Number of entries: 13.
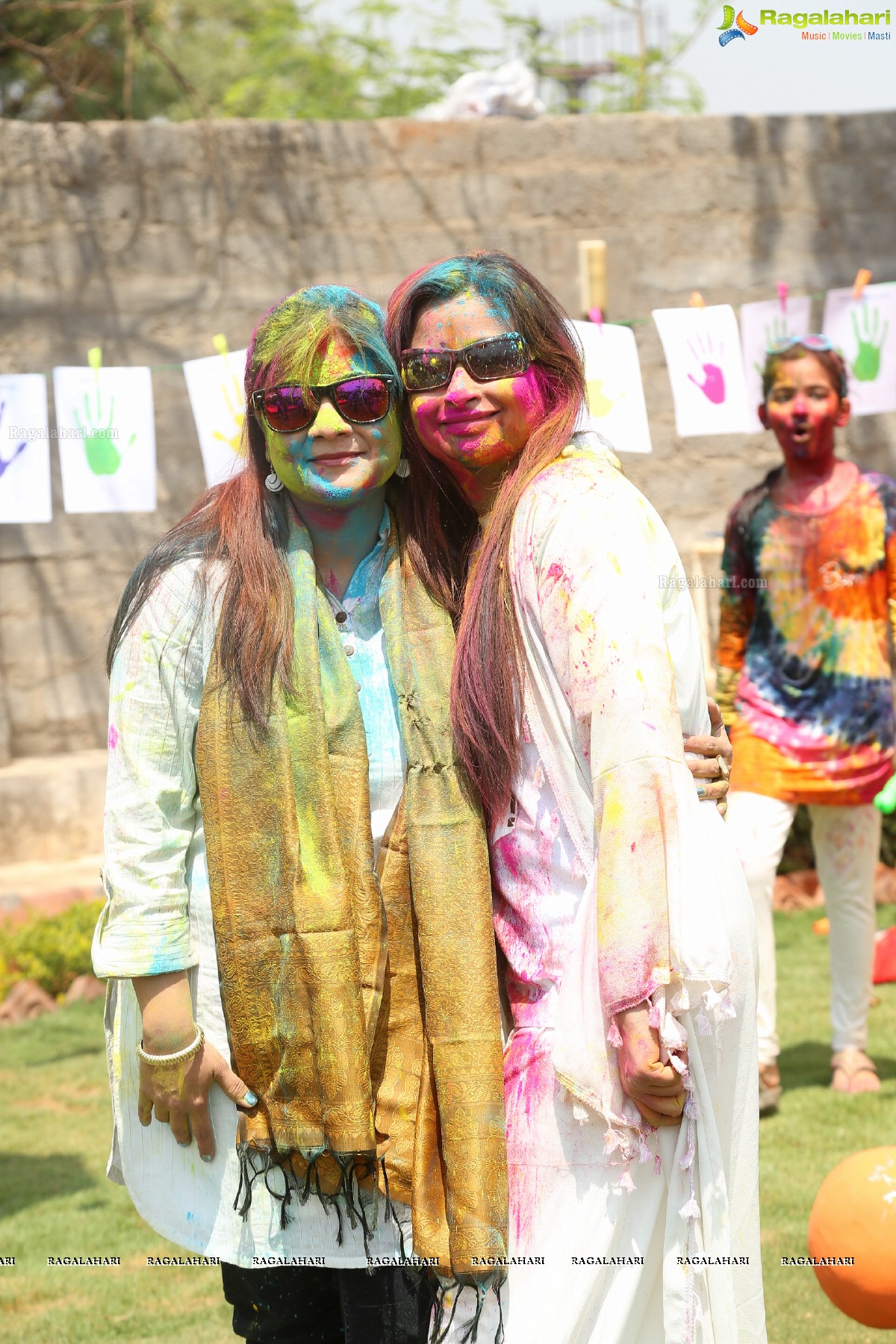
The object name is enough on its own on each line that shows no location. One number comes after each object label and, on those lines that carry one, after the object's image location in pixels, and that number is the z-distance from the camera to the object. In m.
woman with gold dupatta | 2.34
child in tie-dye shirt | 4.95
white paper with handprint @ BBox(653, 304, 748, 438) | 5.18
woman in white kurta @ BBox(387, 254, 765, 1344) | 2.18
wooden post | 6.43
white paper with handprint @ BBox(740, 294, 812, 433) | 5.38
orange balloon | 3.06
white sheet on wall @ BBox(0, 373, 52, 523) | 4.85
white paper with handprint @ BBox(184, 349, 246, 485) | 4.89
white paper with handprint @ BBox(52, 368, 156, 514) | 4.93
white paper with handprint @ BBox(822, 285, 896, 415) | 5.52
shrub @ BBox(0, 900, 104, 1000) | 6.29
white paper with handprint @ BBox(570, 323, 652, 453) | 5.10
